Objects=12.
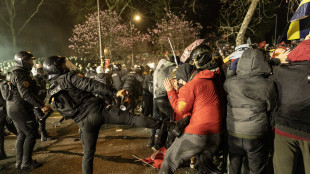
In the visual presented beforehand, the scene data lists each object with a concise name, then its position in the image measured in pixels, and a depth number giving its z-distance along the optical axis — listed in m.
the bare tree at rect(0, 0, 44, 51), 22.95
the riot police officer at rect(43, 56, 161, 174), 3.07
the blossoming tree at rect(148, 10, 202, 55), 27.55
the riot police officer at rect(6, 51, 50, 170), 4.04
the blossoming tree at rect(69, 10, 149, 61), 25.53
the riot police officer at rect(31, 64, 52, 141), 5.89
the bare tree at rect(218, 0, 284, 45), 8.17
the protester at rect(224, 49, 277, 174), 2.54
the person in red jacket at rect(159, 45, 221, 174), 2.47
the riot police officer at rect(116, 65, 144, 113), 6.47
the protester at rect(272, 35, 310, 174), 2.33
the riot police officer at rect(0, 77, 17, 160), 4.84
